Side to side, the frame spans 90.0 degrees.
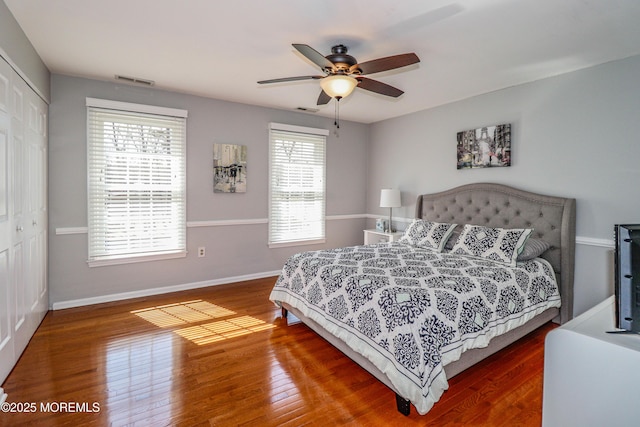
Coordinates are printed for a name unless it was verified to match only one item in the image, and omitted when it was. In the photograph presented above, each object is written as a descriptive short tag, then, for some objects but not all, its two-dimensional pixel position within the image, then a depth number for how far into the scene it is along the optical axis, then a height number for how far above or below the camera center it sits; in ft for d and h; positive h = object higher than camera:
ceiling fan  7.23 +3.34
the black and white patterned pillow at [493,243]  9.75 -1.14
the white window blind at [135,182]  11.78 +0.82
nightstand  15.48 -1.52
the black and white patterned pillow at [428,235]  11.81 -1.08
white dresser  3.15 -1.76
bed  6.25 -2.05
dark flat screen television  3.32 -0.70
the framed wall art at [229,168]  14.10 +1.61
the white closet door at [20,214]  6.91 -0.34
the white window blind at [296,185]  15.66 +1.02
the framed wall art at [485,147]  11.96 +2.37
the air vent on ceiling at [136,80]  11.42 +4.46
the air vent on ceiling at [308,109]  15.41 +4.67
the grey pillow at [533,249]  9.75 -1.27
